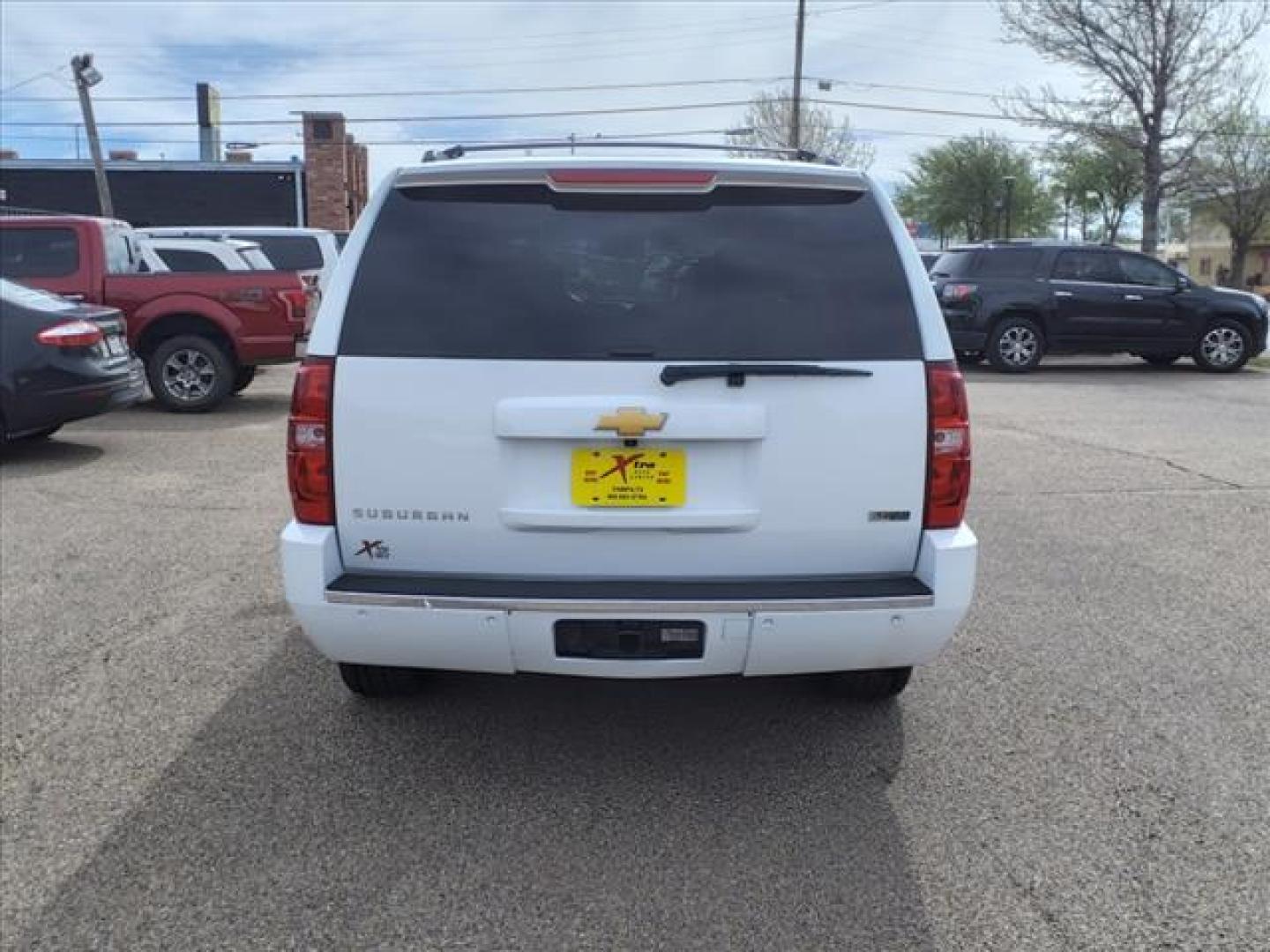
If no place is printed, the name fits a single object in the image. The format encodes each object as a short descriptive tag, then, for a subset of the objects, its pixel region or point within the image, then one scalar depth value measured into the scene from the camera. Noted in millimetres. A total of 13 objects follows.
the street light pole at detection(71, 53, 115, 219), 24188
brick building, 33719
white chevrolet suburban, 3053
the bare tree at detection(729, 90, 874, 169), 44344
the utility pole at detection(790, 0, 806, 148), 34625
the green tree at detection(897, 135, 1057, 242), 55250
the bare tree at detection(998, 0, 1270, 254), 25328
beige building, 61438
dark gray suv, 15805
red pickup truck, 11125
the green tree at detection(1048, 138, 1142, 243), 33375
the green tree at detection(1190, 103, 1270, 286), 35094
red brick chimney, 33688
